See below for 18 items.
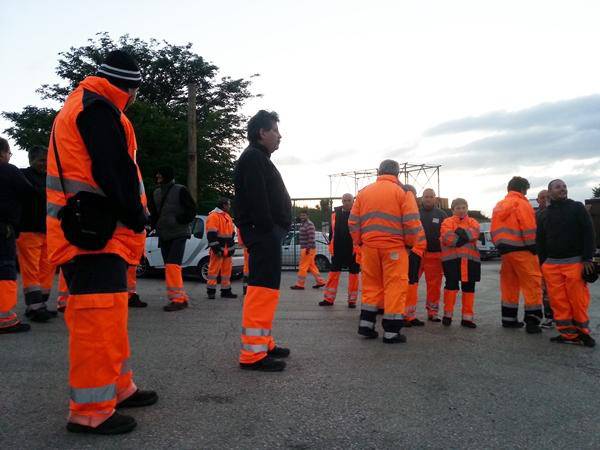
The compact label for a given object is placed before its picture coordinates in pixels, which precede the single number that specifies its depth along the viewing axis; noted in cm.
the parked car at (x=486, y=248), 2259
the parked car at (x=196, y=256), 1225
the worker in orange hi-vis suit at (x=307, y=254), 1145
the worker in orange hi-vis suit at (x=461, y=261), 657
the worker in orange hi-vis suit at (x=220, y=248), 907
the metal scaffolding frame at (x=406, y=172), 2889
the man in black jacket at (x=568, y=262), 555
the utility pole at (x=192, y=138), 1647
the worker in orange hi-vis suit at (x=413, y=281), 619
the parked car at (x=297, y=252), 1570
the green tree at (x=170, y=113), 2011
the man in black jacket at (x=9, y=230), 535
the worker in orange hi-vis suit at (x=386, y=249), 540
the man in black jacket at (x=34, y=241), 591
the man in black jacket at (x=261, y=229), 416
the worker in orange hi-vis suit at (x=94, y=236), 276
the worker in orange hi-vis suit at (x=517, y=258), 636
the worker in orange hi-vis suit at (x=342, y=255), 854
